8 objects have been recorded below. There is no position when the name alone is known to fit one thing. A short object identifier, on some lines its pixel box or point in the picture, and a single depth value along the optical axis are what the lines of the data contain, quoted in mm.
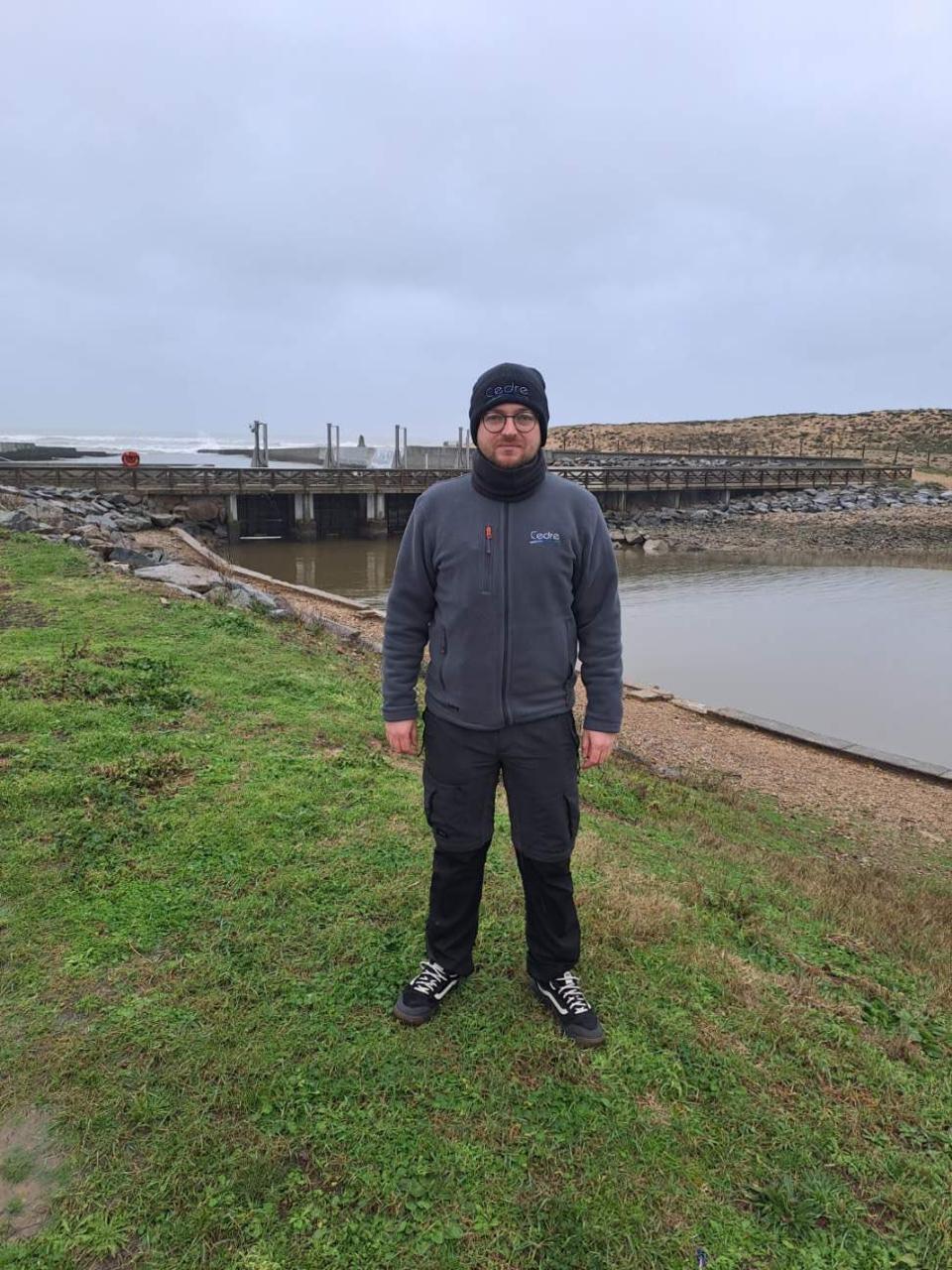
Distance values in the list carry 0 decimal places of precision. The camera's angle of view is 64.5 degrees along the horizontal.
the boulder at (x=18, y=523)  13852
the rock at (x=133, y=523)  21111
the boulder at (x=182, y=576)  10461
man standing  2418
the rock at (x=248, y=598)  9828
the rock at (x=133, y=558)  12201
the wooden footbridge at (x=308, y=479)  25109
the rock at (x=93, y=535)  13898
